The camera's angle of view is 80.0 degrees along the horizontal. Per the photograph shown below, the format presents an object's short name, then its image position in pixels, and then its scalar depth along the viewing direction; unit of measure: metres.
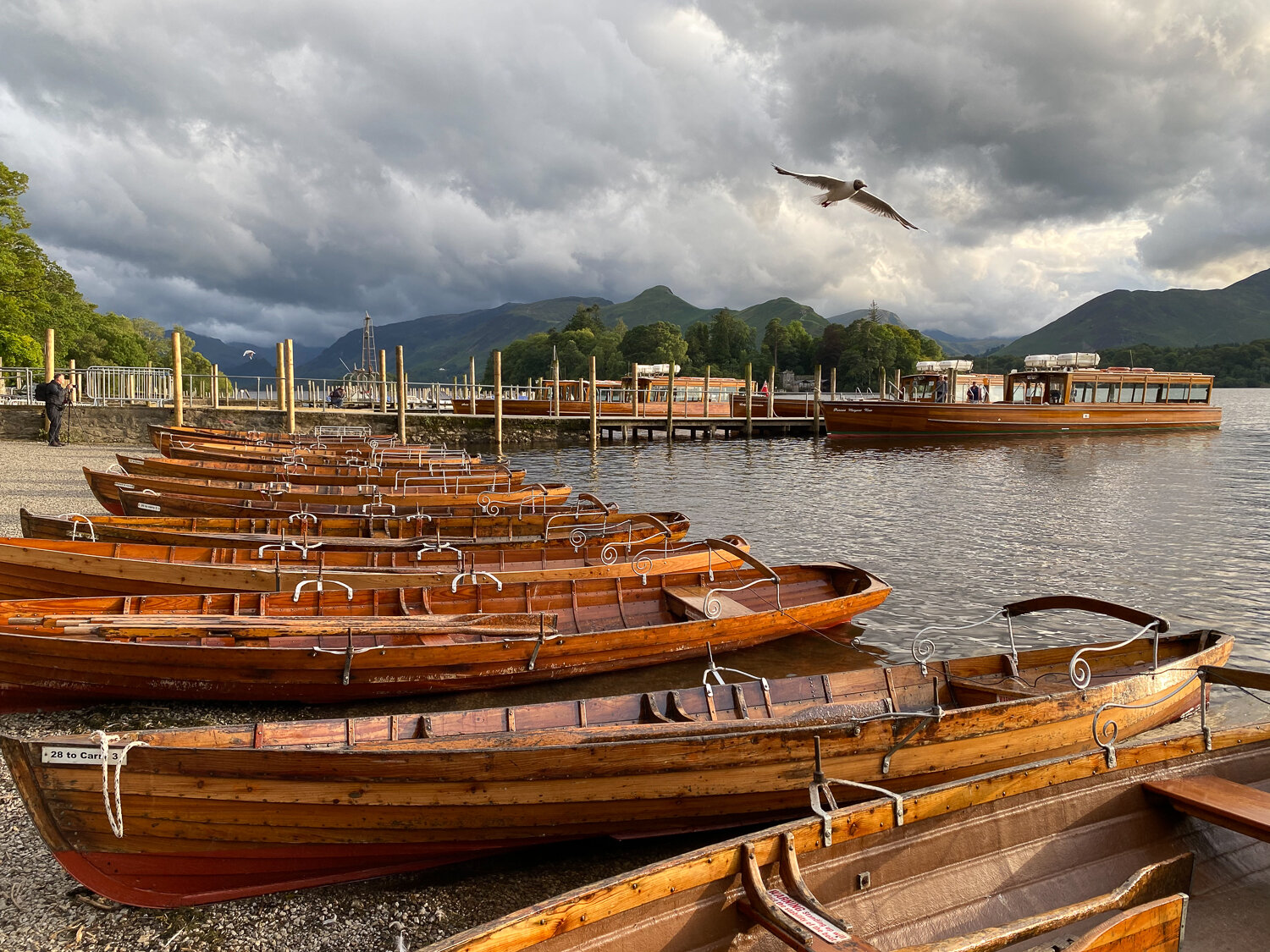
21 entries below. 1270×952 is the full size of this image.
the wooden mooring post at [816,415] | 50.60
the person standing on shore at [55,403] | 28.16
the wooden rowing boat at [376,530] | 10.96
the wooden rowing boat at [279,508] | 13.69
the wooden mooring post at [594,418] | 40.62
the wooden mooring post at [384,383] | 38.78
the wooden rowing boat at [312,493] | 15.27
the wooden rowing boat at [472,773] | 4.57
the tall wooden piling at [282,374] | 33.03
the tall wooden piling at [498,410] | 35.63
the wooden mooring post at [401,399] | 33.69
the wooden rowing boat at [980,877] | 3.65
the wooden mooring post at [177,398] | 29.38
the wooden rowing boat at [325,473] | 17.88
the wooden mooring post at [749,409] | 47.78
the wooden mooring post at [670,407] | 45.78
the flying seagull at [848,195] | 14.34
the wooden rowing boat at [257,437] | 23.56
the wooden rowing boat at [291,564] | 8.68
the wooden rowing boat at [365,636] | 7.23
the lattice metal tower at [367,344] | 105.81
